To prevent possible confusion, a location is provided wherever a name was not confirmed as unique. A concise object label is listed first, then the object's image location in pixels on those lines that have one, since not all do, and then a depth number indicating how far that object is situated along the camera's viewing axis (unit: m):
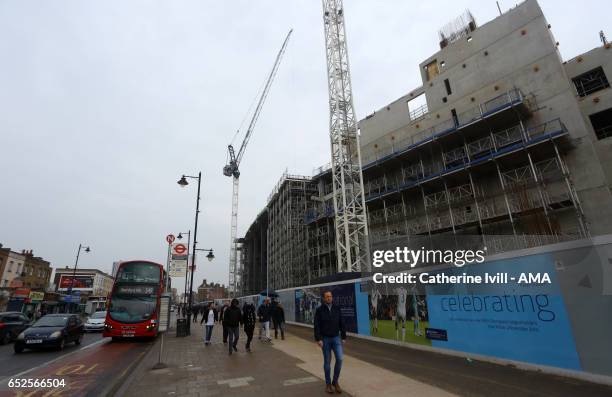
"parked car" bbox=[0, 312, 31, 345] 13.85
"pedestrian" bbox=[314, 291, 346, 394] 5.30
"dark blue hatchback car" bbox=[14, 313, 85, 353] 11.22
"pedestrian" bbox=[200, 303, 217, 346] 12.20
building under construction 18.11
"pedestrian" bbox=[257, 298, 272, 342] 12.90
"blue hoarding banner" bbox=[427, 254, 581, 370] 6.36
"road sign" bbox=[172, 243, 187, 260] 16.07
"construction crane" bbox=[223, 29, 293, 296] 74.46
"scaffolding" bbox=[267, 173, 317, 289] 39.66
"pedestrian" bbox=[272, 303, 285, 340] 13.10
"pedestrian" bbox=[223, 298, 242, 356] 10.20
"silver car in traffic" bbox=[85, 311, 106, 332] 20.30
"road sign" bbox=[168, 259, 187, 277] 15.65
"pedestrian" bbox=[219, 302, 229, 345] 11.20
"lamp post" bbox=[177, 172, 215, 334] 17.06
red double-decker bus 13.99
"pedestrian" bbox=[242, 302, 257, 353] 10.58
